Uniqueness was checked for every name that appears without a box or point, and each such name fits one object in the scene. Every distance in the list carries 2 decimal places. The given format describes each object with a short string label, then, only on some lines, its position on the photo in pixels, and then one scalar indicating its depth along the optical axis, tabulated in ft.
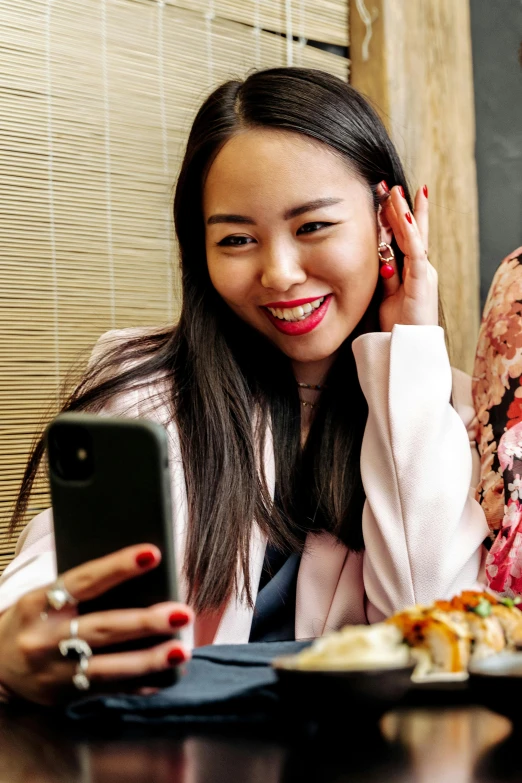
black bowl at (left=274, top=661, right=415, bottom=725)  2.18
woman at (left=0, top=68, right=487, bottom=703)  4.67
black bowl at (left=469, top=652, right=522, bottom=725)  2.21
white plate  2.50
